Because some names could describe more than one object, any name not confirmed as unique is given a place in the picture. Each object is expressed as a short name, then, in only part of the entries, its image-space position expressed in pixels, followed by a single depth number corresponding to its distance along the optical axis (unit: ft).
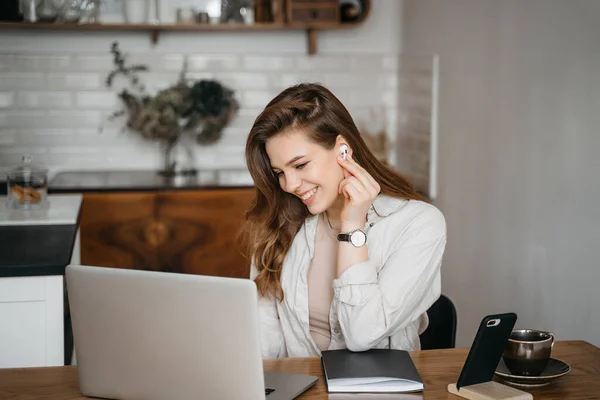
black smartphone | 5.33
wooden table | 5.41
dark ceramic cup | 5.52
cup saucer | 5.50
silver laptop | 4.85
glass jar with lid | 10.55
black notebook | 5.45
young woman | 6.50
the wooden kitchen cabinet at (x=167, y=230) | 13.28
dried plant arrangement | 14.39
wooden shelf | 14.24
